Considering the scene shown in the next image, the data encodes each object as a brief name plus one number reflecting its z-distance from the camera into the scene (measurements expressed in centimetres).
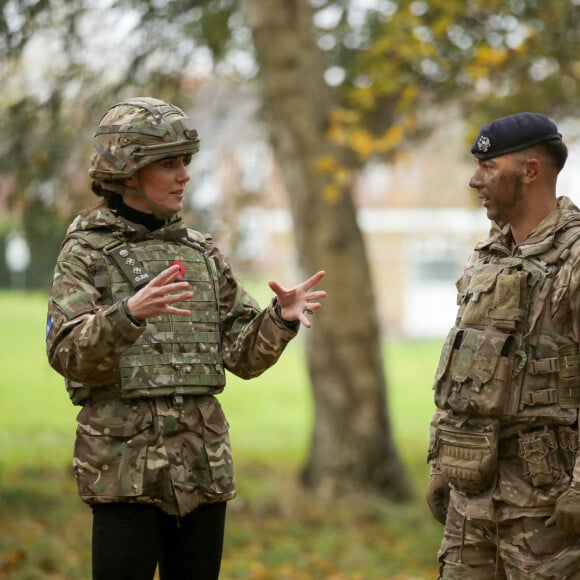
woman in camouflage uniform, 769
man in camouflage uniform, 783
